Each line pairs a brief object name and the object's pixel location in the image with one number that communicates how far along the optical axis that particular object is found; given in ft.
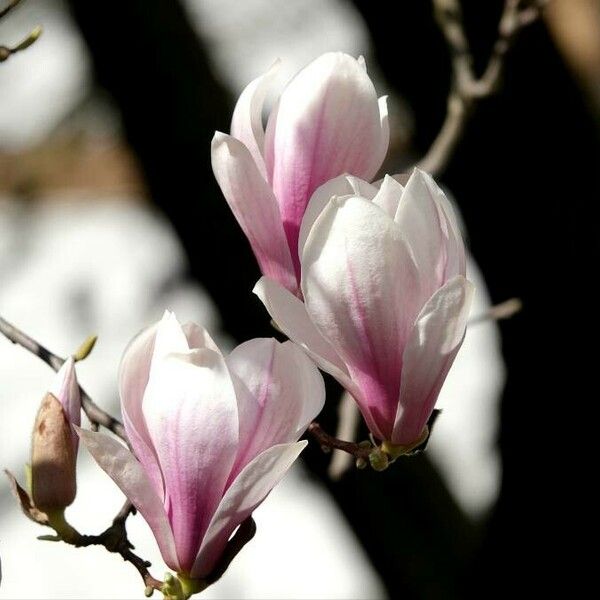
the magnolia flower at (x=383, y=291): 4.37
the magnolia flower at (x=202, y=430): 4.37
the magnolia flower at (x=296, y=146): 4.54
